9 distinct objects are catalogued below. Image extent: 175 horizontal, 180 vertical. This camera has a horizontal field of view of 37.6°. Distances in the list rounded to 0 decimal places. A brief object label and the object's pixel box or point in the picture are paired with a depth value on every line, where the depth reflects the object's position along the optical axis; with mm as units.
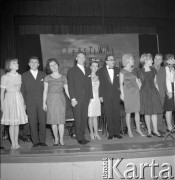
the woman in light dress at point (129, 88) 4453
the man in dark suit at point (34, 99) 4066
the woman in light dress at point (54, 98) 4057
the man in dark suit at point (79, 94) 4171
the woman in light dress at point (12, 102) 3920
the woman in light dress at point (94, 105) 4418
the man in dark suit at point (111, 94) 4449
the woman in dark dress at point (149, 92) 4457
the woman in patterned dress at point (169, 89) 4645
